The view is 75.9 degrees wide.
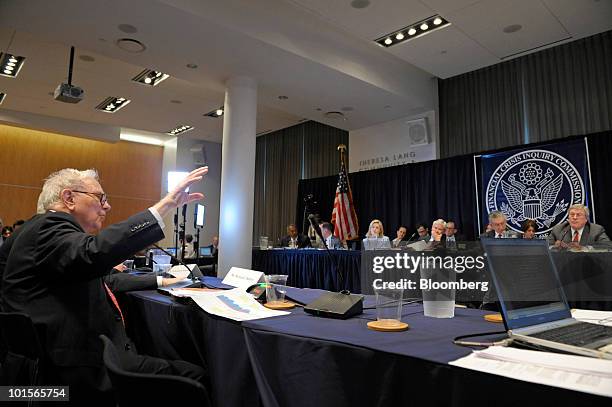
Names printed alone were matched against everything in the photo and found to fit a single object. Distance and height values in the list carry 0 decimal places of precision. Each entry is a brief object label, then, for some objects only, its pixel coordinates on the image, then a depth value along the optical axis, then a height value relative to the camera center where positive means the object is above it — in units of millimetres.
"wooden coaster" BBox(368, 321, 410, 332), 962 -186
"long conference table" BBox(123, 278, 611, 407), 622 -221
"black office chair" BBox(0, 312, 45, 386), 1137 -310
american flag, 6424 +639
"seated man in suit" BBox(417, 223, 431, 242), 5870 +302
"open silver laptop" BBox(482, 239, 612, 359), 769 -114
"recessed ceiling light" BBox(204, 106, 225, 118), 7734 +2793
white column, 5113 +815
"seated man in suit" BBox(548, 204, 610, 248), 3699 +213
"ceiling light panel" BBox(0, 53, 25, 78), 5684 +2763
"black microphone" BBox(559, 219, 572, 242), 3995 +192
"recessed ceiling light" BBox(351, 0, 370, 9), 4312 +2735
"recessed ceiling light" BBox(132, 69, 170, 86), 6203 +2772
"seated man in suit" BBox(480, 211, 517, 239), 4486 +323
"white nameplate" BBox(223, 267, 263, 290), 1717 -122
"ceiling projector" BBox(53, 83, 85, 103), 5184 +2076
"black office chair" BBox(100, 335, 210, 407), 699 -249
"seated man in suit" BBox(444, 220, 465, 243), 5398 +265
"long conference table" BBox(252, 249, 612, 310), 2790 -176
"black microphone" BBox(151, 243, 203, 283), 1968 -126
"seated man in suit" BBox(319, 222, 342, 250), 5784 +187
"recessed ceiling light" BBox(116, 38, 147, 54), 4422 +2357
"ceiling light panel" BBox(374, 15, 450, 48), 4684 +2735
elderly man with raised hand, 1190 -122
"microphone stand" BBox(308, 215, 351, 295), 1326 +86
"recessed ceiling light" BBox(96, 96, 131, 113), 7434 +2831
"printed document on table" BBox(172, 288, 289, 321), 1157 -177
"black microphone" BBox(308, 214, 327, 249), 1515 +103
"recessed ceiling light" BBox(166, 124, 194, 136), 9069 +2849
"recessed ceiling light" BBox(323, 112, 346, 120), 6703 +2351
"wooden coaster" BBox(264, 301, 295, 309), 1315 -182
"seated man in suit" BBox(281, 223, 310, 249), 6836 +197
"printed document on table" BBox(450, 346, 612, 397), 548 -182
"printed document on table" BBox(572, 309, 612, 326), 1117 -194
